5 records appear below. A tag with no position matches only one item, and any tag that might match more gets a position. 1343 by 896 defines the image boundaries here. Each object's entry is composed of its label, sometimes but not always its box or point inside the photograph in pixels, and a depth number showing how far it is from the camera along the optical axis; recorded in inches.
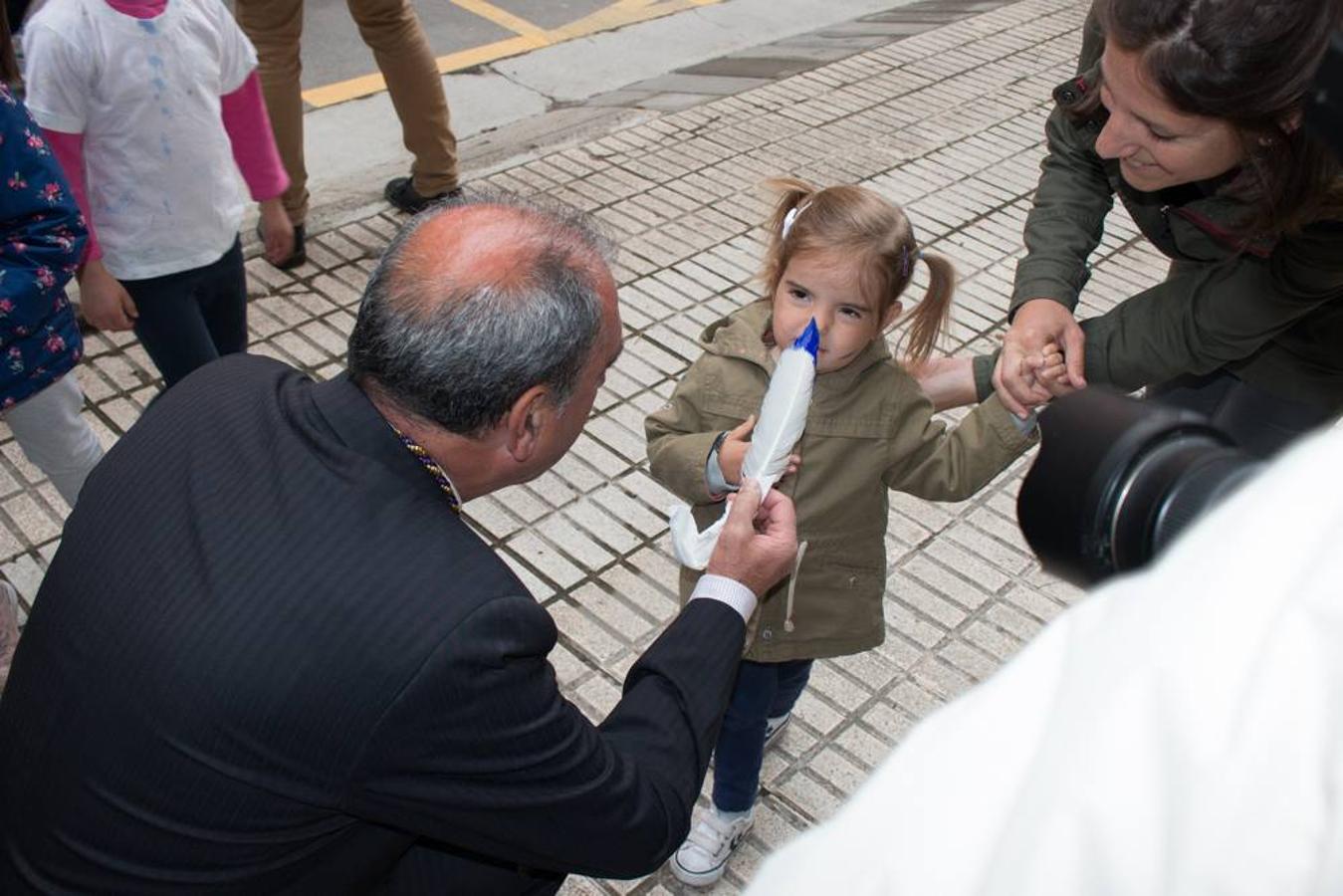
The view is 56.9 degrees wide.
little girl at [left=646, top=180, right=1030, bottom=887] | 85.8
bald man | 57.4
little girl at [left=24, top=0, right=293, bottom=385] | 109.1
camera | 40.8
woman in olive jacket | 75.0
